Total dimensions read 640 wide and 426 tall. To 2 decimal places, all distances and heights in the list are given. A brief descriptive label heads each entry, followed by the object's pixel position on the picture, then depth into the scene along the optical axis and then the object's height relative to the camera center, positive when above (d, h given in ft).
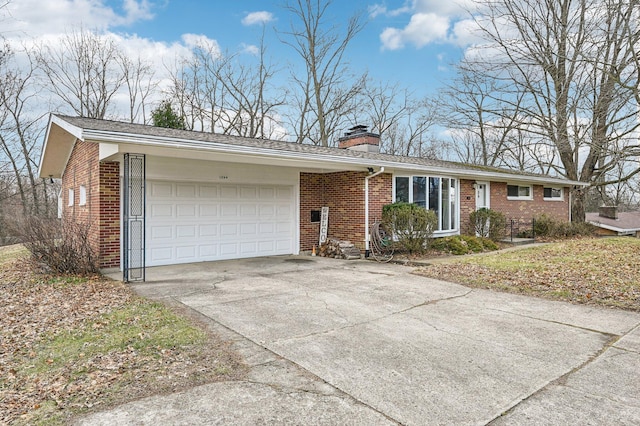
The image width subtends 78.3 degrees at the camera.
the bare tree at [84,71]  65.23 +24.54
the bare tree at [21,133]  62.18 +13.47
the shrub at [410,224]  34.41 -0.86
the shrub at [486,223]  44.16 -0.99
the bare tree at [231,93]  73.72 +23.11
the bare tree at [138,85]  70.85 +23.58
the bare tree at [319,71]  74.02 +27.49
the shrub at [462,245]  37.14 -2.98
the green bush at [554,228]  51.16 -1.84
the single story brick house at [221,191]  25.90 +2.04
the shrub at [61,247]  24.72 -2.10
